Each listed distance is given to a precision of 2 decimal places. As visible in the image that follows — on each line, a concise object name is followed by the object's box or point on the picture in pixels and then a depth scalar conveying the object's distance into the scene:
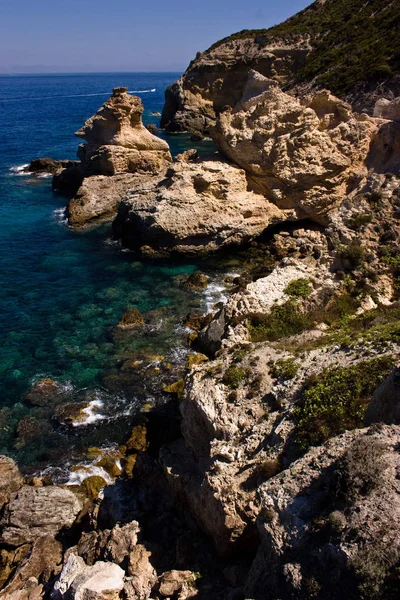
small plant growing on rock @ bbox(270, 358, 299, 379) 13.62
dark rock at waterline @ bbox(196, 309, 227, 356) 19.50
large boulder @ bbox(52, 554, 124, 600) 10.41
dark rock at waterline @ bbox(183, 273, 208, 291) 28.11
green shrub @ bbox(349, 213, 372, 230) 20.62
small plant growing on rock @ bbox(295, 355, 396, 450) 10.84
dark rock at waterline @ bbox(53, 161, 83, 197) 46.62
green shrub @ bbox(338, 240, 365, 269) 19.09
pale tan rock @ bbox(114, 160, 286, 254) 30.77
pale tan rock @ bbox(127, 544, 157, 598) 10.70
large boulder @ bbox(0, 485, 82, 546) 14.34
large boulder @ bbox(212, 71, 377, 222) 30.19
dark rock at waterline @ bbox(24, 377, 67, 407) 19.55
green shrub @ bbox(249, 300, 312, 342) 17.52
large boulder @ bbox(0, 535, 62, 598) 12.59
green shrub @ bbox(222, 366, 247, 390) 13.98
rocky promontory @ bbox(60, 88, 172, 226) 39.62
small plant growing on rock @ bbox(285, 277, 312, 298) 18.45
